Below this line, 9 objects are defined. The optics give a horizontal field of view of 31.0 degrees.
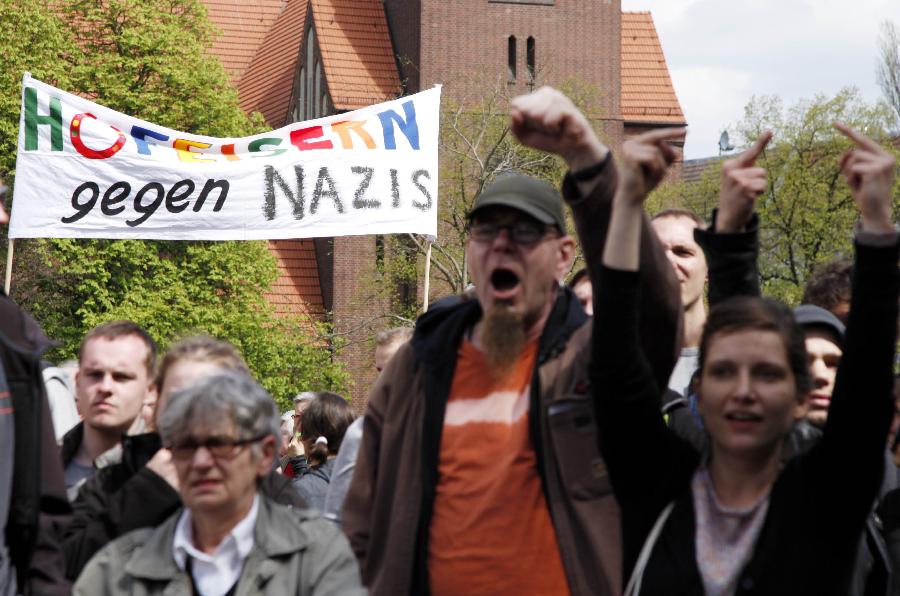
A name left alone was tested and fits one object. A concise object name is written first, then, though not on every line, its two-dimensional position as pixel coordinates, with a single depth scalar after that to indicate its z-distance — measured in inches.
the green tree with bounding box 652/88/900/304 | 1492.4
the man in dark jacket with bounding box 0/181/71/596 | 172.4
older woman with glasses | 157.8
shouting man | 160.2
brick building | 1593.3
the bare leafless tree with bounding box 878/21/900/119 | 1416.1
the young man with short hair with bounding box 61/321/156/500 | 214.4
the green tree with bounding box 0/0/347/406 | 1264.8
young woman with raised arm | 145.5
